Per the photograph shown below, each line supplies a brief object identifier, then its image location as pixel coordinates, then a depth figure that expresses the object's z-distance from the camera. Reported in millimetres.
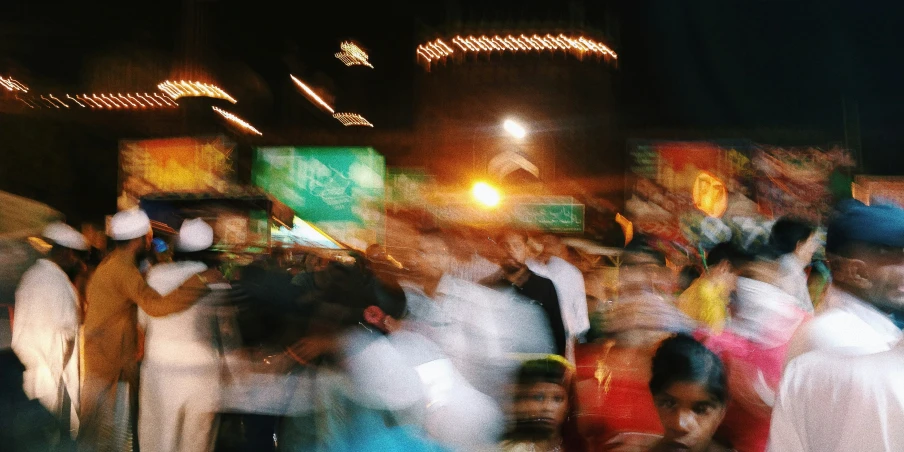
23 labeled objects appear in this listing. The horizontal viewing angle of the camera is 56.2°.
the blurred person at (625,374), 3193
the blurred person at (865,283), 2299
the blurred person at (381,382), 3385
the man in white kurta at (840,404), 2100
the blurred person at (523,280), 5844
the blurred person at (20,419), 5223
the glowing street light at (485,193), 20172
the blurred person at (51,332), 5371
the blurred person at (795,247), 4730
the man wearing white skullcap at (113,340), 5070
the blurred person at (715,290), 4547
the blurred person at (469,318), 4258
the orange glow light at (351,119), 26172
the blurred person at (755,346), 3186
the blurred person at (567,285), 7152
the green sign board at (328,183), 16250
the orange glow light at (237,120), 20406
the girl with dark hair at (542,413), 3205
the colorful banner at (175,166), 18266
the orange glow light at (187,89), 18641
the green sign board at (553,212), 17531
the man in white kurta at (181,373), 4852
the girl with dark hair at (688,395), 2785
